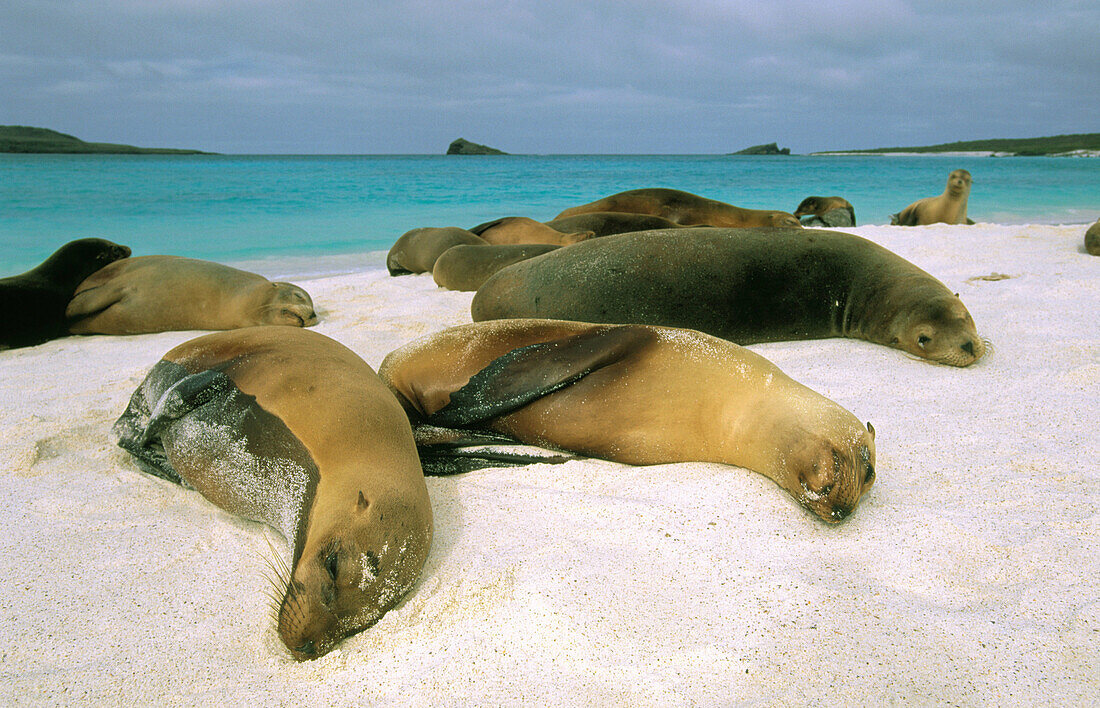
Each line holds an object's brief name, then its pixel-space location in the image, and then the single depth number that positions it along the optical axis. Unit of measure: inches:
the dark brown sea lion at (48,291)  182.2
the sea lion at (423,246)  301.2
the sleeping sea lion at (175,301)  195.8
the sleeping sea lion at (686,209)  280.4
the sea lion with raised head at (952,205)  405.1
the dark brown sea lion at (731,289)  156.5
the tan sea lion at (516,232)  273.0
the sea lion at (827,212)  428.1
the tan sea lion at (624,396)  91.2
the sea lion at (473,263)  241.1
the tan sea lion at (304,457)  65.0
